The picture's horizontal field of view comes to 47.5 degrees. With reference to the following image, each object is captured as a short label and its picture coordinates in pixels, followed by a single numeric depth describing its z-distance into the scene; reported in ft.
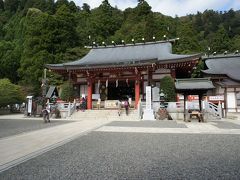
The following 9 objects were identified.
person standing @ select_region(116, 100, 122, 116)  71.14
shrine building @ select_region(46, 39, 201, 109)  77.10
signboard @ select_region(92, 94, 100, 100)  86.17
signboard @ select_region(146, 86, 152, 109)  65.05
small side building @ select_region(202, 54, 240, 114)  85.40
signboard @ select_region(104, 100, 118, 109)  82.54
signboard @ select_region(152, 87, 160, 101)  80.18
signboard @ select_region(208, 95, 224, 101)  78.79
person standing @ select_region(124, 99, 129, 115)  70.90
